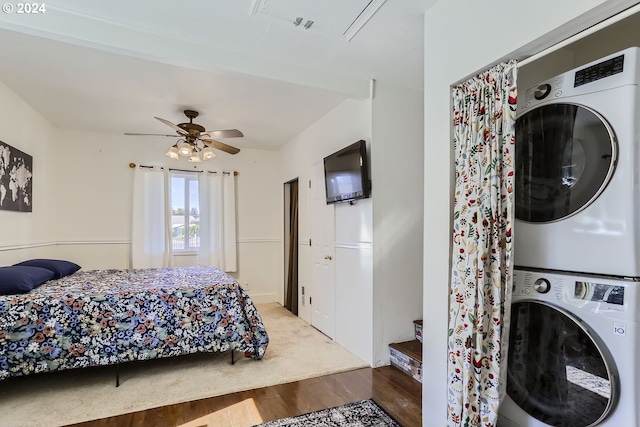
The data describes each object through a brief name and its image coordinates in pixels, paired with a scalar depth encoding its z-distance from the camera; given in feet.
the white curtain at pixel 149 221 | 14.90
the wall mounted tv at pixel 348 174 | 9.83
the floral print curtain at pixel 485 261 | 5.08
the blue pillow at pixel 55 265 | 10.39
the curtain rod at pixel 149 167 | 15.07
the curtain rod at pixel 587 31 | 3.94
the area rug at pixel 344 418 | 6.76
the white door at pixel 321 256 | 12.08
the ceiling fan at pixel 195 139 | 10.65
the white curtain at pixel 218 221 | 16.26
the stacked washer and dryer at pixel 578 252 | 3.94
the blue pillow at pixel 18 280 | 7.97
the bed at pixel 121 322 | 7.69
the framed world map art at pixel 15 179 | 9.99
